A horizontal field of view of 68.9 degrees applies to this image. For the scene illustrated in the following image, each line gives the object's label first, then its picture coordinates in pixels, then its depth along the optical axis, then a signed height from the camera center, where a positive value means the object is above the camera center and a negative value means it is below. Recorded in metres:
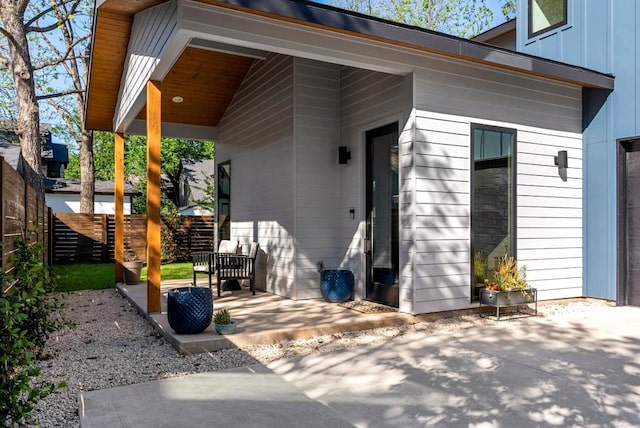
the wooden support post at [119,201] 7.89 +0.21
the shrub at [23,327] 1.90 -0.68
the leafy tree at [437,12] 17.89 +7.81
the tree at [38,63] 9.16 +3.97
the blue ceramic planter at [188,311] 4.21 -0.89
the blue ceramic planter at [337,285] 5.89 -0.91
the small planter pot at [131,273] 7.88 -1.02
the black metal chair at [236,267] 6.37 -0.76
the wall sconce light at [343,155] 6.25 +0.78
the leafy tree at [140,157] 26.31 +3.30
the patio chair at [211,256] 6.70 -0.68
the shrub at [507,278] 5.24 -0.75
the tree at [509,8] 16.48 +7.25
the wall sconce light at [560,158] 6.13 +0.72
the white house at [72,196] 20.51 +0.79
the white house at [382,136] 4.46 +0.96
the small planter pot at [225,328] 4.29 -1.06
